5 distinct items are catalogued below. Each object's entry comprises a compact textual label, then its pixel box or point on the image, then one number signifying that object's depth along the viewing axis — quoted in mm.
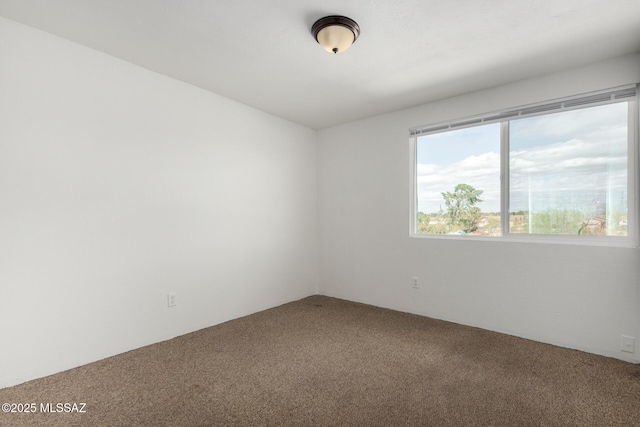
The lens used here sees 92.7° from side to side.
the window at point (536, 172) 2555
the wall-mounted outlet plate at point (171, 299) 2884
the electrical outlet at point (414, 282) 3629
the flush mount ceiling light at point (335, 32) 2014
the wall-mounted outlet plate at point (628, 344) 2406
